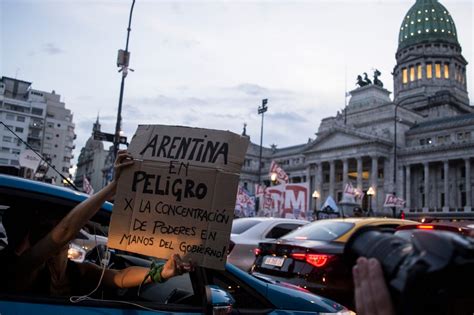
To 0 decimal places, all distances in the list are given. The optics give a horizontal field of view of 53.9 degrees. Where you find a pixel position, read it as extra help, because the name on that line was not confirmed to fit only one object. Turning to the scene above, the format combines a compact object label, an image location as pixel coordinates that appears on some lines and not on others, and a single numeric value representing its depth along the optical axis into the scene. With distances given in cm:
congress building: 6438
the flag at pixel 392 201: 3392
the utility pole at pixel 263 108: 4141
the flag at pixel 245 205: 2812
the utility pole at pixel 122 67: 1830
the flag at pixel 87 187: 2774
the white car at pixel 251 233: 930
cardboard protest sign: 268
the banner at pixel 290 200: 2302
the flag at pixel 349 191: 3528
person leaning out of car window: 264
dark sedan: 641
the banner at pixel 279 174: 2972
